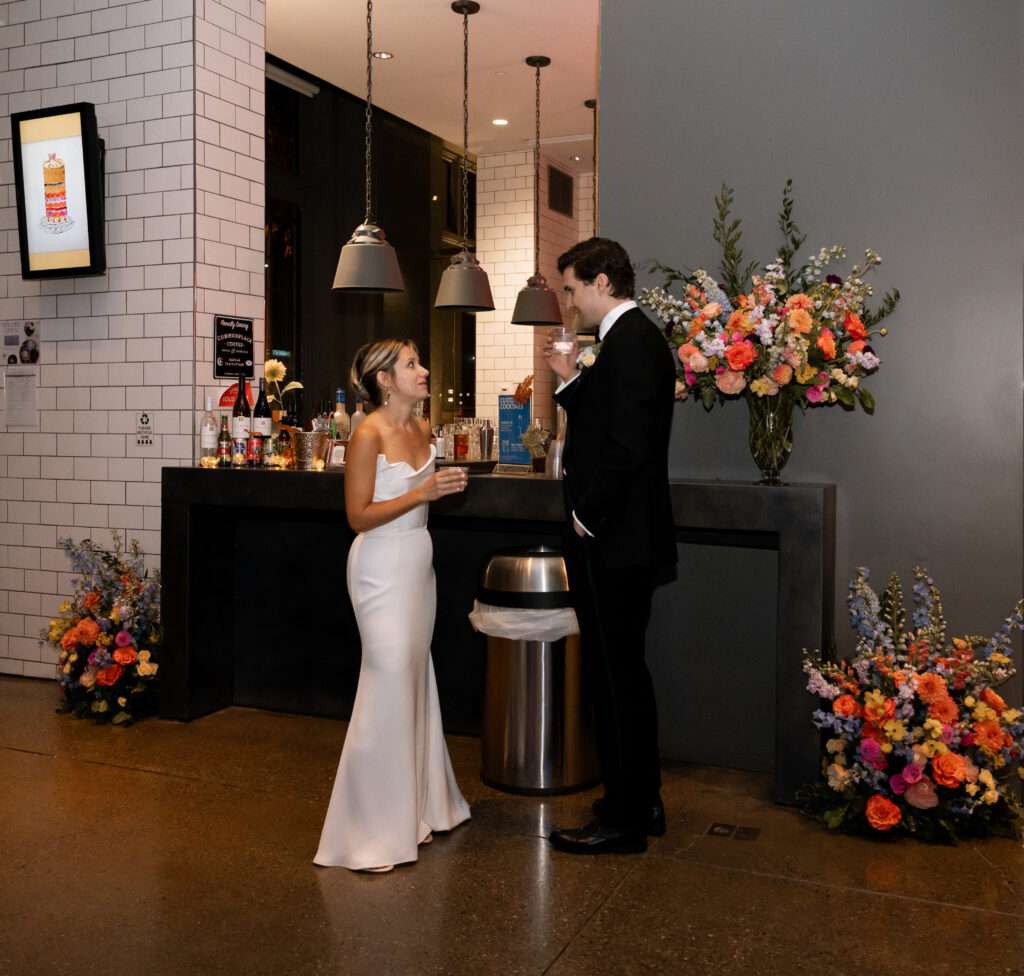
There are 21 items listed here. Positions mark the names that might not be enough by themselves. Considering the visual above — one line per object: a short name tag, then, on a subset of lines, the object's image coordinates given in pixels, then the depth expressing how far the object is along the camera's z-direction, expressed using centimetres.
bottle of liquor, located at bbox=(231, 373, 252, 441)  470
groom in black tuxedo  290
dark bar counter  347
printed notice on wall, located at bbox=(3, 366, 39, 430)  526
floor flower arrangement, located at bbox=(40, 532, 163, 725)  459
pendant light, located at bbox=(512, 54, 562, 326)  658
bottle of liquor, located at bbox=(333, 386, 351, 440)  485
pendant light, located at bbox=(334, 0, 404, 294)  516
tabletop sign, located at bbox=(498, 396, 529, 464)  422
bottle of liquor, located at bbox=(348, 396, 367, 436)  475
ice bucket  476
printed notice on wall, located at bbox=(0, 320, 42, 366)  523
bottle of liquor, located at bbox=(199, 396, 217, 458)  473
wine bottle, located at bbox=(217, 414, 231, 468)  474
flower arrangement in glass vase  351
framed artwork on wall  488
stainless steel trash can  359
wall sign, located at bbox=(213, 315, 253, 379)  489
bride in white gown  299
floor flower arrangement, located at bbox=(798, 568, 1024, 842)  319
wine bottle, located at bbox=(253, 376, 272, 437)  473
